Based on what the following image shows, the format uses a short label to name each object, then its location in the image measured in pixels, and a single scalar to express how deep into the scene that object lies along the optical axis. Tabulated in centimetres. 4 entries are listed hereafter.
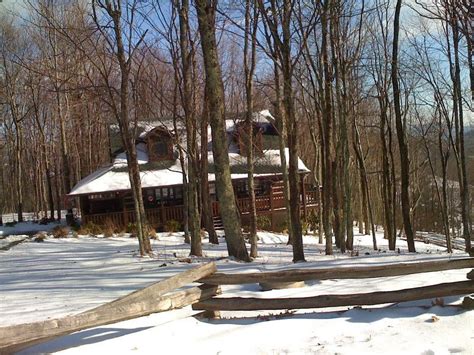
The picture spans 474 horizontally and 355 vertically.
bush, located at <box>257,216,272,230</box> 2723
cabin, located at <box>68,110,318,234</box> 2598
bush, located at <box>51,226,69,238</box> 2010
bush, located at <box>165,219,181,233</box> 2489
